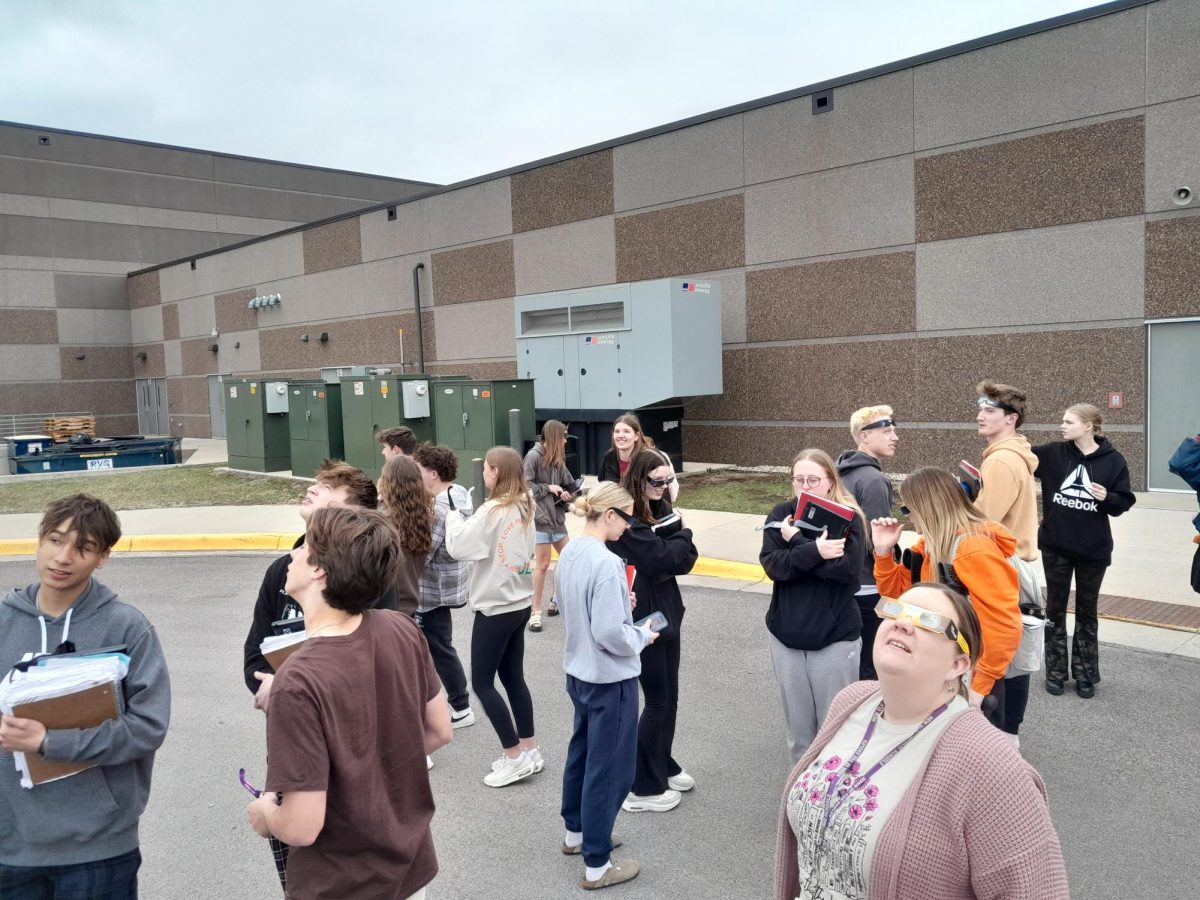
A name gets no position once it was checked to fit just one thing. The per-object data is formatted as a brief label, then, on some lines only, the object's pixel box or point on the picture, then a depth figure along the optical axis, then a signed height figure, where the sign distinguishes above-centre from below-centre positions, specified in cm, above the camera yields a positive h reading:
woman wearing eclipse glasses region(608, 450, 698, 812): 445 -103
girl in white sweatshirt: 505 -117
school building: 1220 +228
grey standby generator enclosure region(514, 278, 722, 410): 1510 +60
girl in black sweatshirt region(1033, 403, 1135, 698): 586 -99
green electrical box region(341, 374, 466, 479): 1617 -35
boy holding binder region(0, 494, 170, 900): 265 -96
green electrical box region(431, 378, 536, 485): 1506 -44
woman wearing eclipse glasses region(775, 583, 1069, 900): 189 -90
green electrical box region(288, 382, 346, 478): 1823 -61
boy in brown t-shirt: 230 -88
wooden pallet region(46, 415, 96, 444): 2819 -76
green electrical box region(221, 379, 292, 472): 1989 -64
